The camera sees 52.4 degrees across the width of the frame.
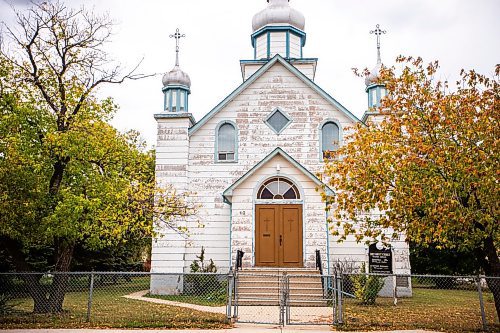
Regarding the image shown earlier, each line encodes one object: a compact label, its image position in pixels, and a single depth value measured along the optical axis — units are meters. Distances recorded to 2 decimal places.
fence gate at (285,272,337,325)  12.09
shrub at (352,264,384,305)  16.30
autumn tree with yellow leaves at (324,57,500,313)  10.91
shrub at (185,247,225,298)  18.72
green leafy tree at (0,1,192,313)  12.34
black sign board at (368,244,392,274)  18.55
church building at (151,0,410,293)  18.73
